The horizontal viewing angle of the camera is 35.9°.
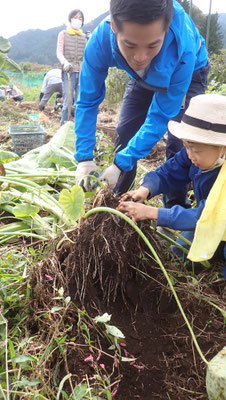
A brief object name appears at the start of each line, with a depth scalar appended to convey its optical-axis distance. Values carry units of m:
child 1.46
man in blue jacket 1.29
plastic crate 3.42
